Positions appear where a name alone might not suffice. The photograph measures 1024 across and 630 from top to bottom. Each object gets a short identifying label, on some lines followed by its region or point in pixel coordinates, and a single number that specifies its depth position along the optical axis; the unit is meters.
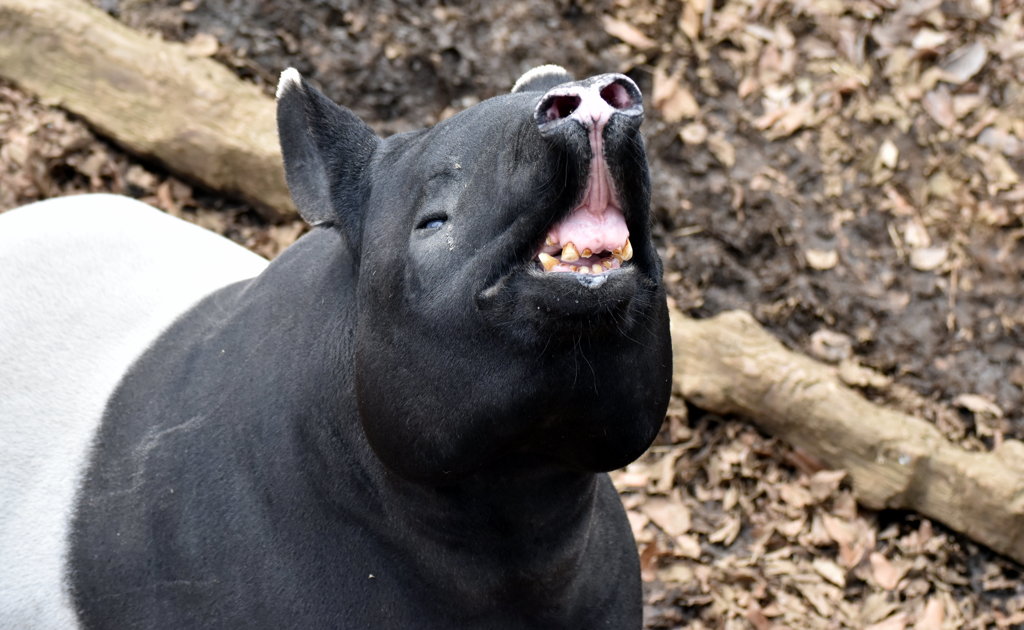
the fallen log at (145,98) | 12.35
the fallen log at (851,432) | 10.62
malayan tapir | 5.11
